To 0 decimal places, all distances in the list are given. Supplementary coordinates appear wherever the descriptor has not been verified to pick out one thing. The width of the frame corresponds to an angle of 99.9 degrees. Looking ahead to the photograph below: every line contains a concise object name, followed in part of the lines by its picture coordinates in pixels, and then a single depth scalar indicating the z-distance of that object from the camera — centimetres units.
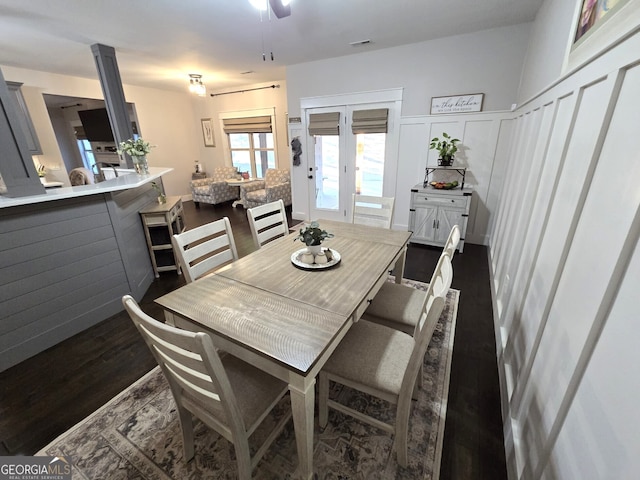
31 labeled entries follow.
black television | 626
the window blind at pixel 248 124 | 606
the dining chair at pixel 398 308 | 163
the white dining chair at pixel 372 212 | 244
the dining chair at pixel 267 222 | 216
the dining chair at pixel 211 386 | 82
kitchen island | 182
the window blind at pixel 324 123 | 423
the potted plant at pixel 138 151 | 317
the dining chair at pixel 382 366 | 114
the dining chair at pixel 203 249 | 160
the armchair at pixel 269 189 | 545
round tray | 158
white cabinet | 338
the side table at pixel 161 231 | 292
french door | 415
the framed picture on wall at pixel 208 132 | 691
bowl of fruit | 349
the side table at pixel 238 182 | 599
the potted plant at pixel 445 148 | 349
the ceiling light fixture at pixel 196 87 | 428
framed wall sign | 335
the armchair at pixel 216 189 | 609
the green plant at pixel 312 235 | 159
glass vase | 323
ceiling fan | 175
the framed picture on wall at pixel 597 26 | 85
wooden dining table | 101
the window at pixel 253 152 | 646
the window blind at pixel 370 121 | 388
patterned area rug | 126
